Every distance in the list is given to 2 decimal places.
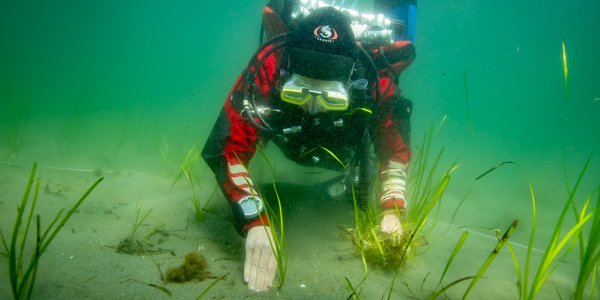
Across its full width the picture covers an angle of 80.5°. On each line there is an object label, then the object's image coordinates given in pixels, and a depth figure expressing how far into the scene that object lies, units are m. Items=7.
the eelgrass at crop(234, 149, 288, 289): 0.68
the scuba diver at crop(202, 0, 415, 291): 0.86
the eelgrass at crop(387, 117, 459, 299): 0.74
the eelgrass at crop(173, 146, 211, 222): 1.31
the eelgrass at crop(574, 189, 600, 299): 0.58
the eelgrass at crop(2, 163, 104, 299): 0.50
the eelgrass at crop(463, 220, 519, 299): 0.52
